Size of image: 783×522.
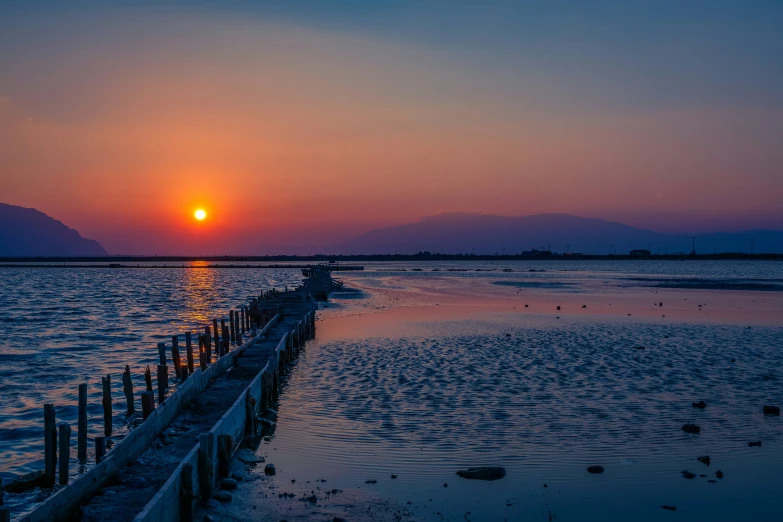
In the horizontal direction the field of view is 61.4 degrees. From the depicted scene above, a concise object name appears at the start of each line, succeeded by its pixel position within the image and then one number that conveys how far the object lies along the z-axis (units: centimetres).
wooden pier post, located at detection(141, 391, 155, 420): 1288
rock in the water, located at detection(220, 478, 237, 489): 1054
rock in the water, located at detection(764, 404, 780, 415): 1466
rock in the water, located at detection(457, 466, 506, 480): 1065
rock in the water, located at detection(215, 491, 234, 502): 997
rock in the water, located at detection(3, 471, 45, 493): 1074
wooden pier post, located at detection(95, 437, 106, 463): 1040
